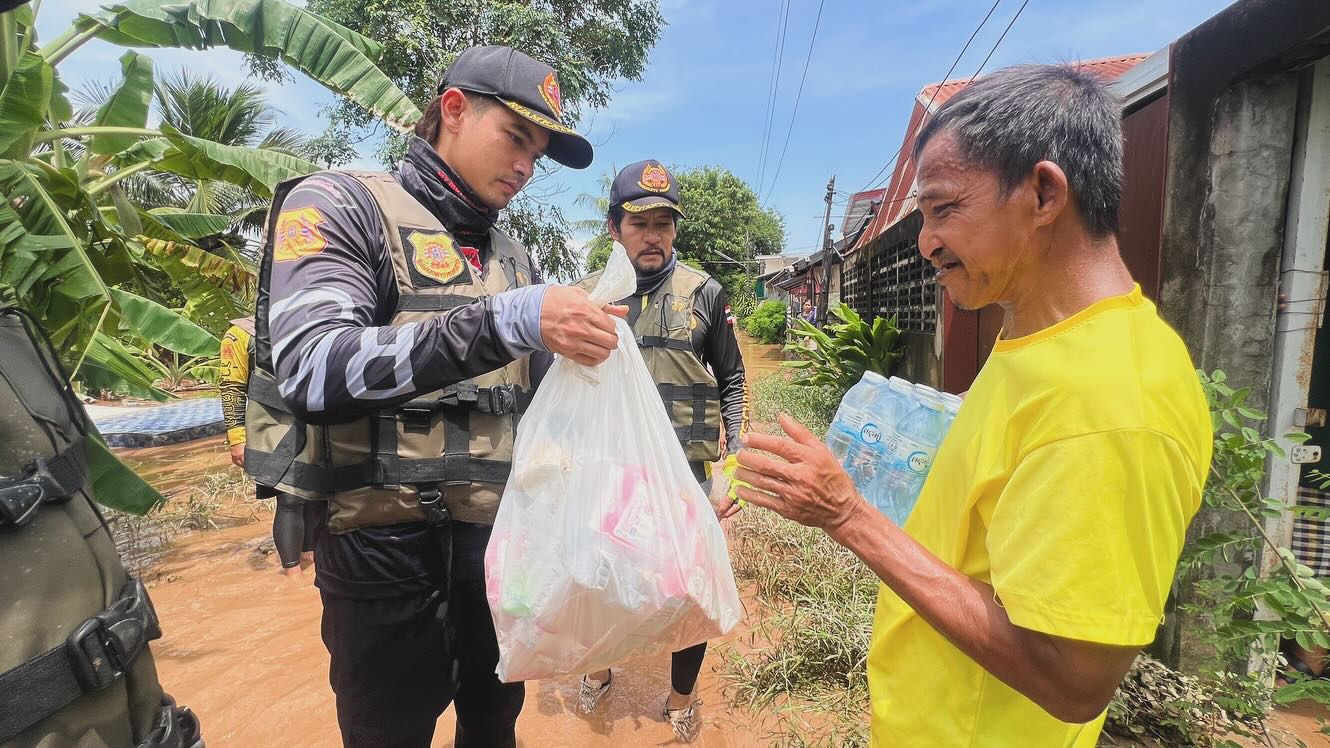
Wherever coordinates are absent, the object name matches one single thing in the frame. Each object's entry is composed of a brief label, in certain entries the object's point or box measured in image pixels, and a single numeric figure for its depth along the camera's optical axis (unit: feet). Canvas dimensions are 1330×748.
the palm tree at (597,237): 80.64
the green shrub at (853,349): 22.91
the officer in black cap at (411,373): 3.85
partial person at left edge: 2.71
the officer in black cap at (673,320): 8.73
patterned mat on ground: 29.84
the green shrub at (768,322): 82.74
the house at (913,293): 15.64
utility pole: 41.60
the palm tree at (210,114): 28.35
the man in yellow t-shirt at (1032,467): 2.46
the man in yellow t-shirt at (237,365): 10.27
